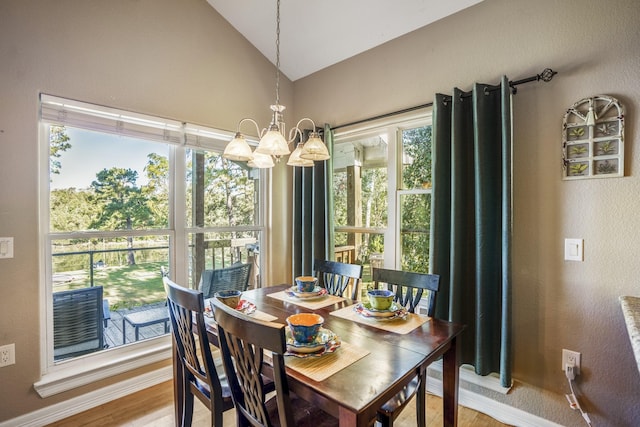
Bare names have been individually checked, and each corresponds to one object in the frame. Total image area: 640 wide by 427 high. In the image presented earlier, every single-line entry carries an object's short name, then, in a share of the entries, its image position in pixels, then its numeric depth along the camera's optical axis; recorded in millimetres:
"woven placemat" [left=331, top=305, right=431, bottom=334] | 1474
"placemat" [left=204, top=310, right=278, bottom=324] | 1561
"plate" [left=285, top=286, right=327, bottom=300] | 1934
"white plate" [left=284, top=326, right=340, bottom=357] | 1214
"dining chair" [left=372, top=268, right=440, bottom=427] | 1330
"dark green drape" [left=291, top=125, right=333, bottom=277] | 2871
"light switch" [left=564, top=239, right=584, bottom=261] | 1742
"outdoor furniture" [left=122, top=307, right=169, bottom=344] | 2395
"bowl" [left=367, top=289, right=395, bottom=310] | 1597
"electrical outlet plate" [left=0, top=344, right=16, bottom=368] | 1824
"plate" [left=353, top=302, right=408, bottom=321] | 1562
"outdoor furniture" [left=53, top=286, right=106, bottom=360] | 2104
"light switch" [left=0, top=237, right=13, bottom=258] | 1819
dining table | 998
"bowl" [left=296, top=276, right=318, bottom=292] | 1999
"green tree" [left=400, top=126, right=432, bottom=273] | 2414
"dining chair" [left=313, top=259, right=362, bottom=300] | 2139
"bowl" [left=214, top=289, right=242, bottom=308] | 1598
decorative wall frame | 1629
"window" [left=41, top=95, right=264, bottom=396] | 2076
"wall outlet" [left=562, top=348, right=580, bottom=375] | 1744
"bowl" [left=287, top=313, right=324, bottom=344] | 1249
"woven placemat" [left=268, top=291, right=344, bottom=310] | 1832
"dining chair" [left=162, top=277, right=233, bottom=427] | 1352
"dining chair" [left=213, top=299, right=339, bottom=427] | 970
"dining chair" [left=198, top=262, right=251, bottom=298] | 2738
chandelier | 1563
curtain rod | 1790
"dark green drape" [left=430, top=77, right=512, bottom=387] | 1864
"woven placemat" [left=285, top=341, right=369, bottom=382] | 1100
